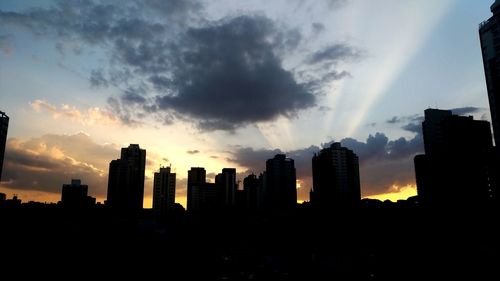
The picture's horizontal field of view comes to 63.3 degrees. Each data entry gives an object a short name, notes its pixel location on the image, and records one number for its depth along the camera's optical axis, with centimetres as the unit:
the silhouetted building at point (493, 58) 13262
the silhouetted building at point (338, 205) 19198
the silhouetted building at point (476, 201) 19448
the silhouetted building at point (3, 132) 17362
